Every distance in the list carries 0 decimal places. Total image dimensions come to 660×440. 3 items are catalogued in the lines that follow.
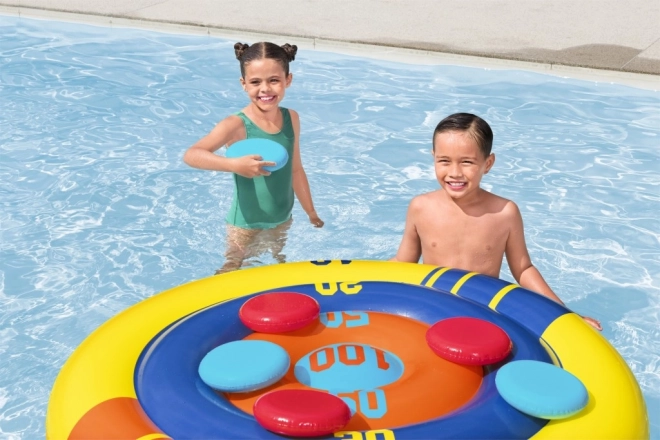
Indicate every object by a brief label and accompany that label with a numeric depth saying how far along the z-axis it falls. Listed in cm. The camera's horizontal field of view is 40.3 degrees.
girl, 400
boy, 328
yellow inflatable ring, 233
